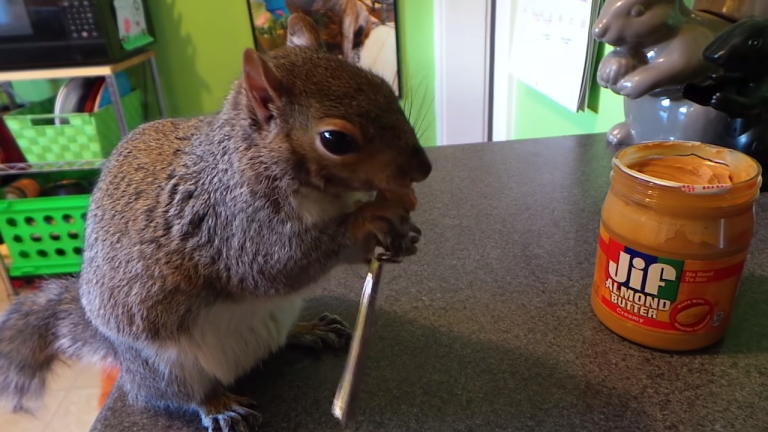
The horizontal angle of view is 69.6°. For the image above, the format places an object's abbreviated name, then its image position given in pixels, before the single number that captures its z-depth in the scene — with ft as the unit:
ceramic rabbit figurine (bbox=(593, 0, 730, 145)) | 2.85
